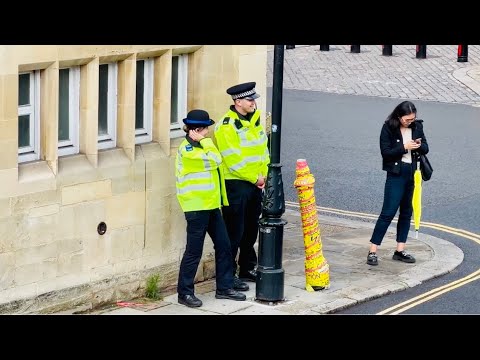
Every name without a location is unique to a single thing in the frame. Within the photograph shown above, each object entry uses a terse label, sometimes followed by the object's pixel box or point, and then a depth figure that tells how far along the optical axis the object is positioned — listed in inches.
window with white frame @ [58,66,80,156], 712.4
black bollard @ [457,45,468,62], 2069.6
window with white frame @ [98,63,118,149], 745.6
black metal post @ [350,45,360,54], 2212.4
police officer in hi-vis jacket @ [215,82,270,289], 773.9
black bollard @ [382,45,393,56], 2175.2
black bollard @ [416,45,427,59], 2103.8
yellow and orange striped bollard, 791.7
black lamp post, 763.4
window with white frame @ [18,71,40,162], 680.4
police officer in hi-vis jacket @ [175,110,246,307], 733.3
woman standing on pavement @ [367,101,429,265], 877.8
